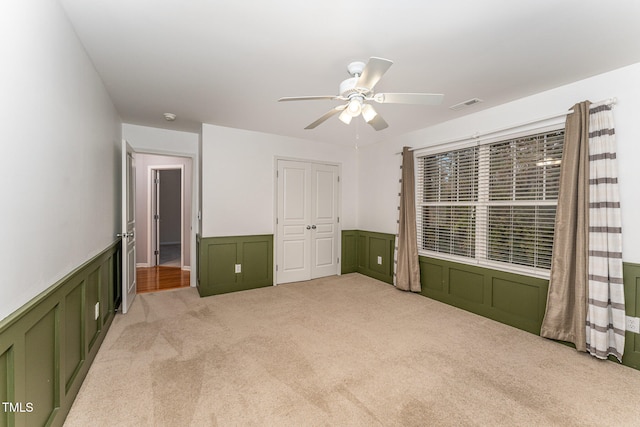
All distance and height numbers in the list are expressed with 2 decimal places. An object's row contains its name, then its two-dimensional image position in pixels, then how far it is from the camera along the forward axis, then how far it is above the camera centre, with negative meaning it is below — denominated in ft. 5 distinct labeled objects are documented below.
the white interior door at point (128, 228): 10.79 -0.80
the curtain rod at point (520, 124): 7.95 +2.98
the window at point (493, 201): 9.57 +0.34
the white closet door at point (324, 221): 16.80 -0.70
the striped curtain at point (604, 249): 7.70 -1.06
